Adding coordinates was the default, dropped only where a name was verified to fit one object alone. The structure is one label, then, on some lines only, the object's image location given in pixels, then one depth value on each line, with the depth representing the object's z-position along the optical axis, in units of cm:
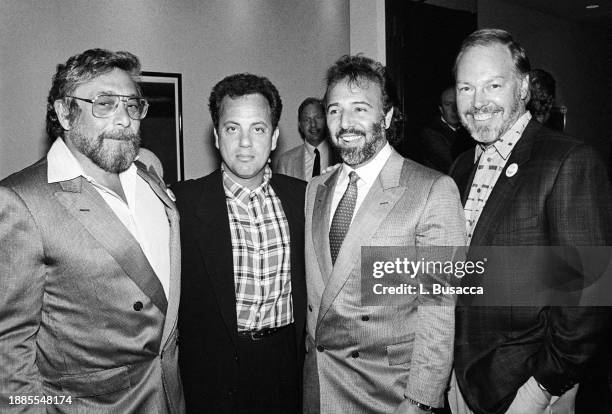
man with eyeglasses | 170
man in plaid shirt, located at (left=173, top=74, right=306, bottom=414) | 213
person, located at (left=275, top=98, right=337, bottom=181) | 543
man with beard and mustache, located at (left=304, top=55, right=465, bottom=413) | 189
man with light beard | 176
